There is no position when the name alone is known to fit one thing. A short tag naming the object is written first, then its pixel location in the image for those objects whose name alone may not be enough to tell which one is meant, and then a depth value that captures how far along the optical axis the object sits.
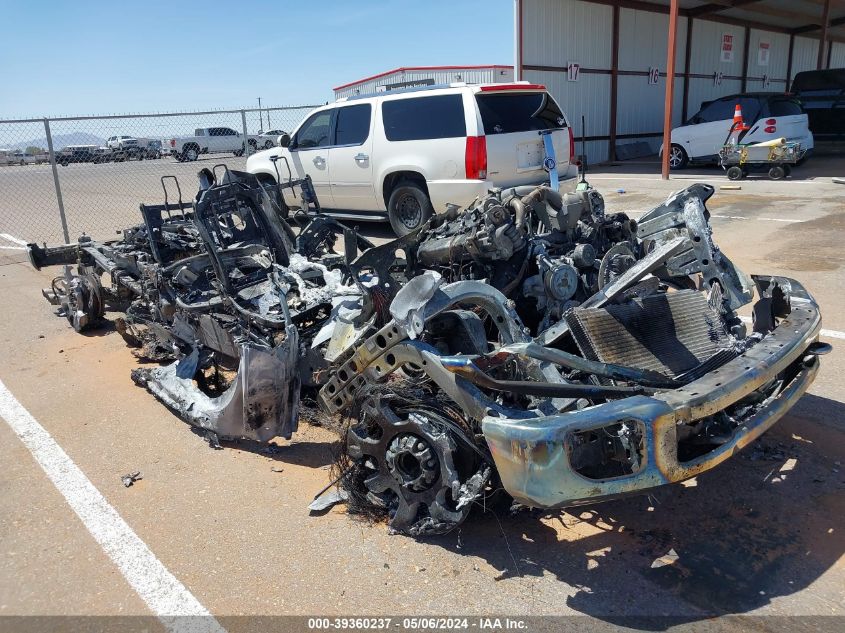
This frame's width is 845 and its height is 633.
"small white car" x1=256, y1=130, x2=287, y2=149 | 20.98
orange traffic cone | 15.35
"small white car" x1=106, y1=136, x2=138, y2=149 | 26.15
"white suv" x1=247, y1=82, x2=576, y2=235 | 8.69
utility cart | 14.56
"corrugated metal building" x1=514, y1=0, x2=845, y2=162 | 19.02
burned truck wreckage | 2.64
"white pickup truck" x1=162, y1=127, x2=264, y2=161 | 24.64
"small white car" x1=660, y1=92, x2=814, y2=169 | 14.99
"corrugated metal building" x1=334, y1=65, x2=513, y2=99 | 23.55
